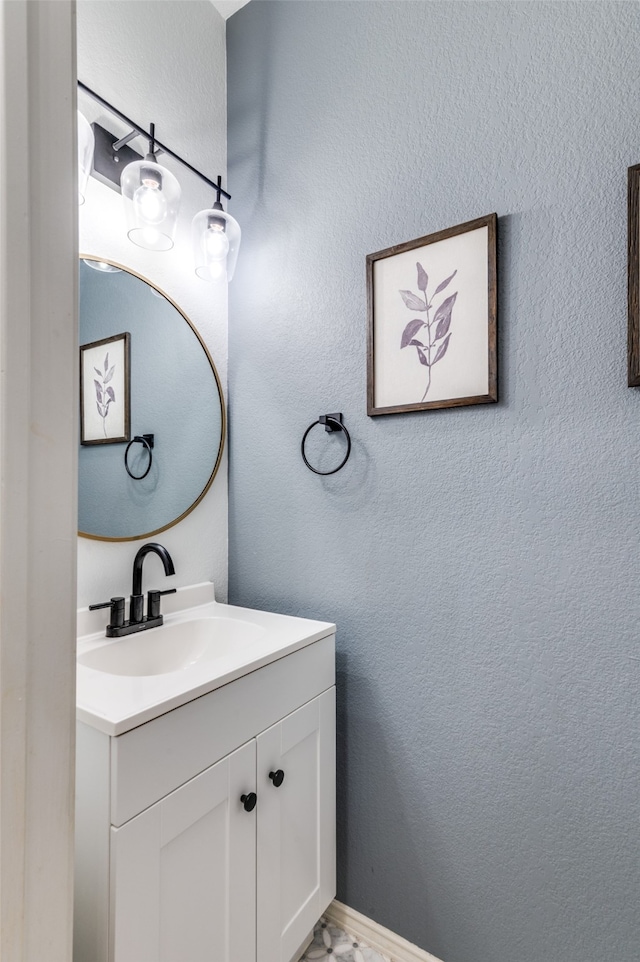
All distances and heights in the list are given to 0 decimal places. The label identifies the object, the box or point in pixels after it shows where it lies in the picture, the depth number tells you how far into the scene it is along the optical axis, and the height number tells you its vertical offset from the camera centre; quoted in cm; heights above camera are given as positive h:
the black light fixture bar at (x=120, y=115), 111 +89
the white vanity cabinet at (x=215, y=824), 72 -62
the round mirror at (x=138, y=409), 116 +20
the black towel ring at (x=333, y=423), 126 +16
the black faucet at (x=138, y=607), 114 -31
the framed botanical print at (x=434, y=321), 106 +38
